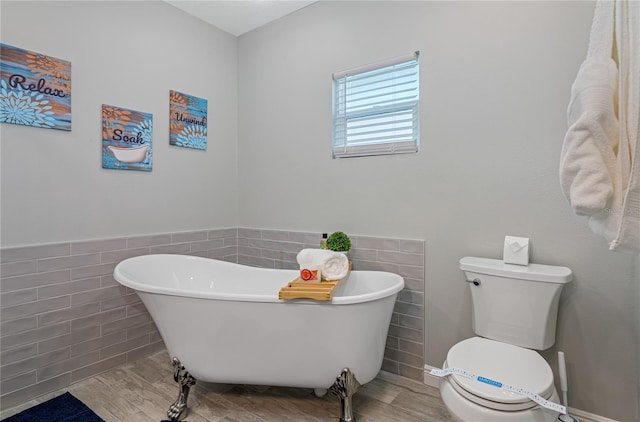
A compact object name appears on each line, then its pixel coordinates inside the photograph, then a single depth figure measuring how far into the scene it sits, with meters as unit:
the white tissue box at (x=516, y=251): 1.70
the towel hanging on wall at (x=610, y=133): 0.98
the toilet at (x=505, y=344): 1.17
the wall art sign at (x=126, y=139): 2.23
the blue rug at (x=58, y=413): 1.75
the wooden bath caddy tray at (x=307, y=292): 1.54
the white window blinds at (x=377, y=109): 2.17
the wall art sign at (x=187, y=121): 2.60
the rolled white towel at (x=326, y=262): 1.88
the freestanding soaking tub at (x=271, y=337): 1.59
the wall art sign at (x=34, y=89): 1.82
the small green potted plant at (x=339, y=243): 2.22
